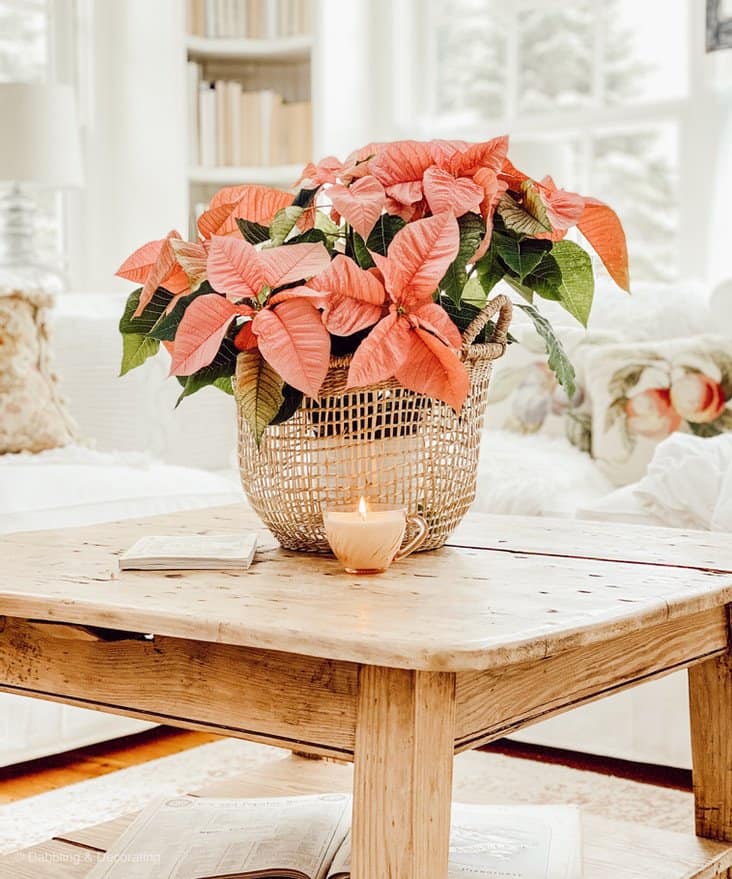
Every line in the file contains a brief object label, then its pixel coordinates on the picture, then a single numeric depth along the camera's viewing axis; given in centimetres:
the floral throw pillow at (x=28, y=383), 254
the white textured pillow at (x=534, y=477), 242
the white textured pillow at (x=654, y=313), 285
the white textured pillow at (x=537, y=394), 278
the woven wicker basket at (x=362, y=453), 135
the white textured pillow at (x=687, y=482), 210
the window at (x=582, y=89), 391
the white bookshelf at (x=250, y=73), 433
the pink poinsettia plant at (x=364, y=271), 126
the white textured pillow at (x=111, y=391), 288
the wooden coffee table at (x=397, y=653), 100
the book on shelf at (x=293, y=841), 136
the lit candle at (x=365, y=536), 125
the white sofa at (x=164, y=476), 217
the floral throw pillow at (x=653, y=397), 261
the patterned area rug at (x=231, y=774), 201
